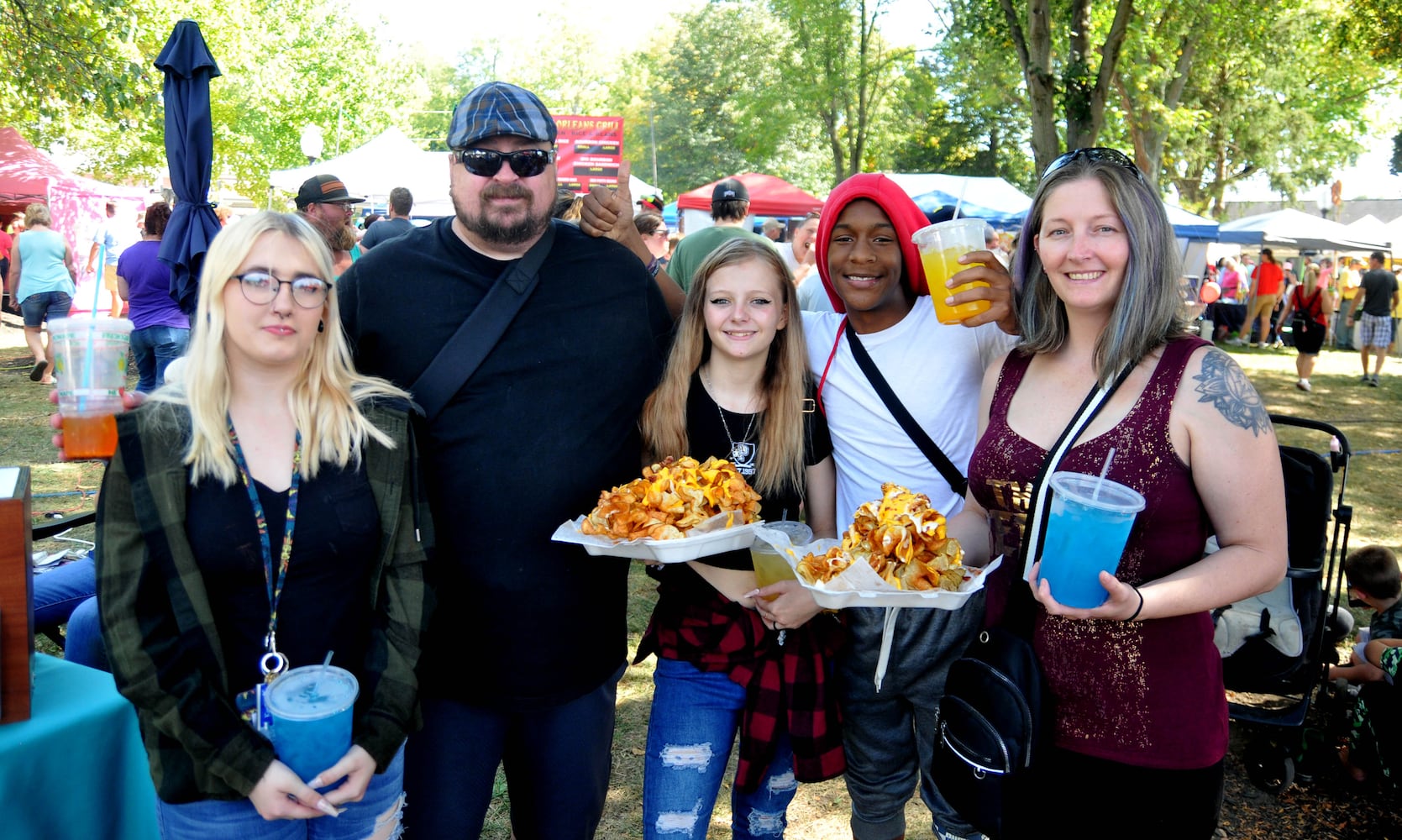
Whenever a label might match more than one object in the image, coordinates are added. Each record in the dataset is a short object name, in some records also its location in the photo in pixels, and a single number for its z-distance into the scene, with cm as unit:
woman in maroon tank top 205
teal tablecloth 238
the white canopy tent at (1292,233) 2362
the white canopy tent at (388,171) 1662
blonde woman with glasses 201
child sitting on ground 456
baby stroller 411
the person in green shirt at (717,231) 652
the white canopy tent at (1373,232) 2674
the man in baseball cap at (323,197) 761
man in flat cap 260
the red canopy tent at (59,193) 2062
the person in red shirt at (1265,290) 2139
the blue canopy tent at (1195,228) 1912
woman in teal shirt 1276
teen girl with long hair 270
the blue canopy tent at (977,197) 1681
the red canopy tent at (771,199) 1989
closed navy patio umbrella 438
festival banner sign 1814
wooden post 237
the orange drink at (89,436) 248
